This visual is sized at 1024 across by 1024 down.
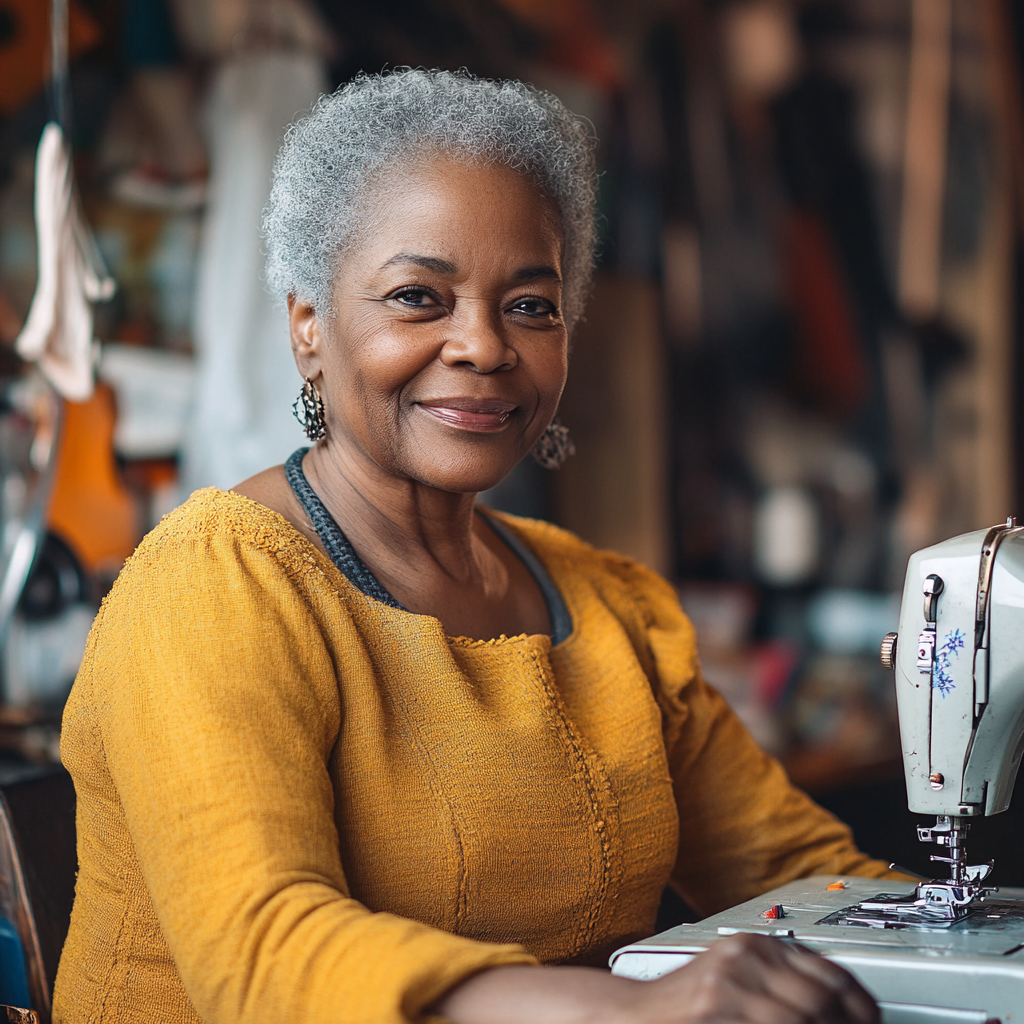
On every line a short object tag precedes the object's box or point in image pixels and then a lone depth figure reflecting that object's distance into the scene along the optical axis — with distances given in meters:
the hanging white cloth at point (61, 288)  1.99
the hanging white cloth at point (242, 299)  2.20
